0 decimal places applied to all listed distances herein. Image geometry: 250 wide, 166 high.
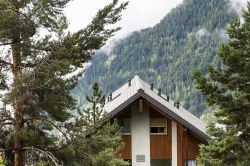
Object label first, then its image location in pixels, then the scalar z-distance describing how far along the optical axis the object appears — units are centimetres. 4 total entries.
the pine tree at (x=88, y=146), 1675
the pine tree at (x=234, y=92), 2491
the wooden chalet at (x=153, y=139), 3562
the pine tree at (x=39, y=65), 1567
